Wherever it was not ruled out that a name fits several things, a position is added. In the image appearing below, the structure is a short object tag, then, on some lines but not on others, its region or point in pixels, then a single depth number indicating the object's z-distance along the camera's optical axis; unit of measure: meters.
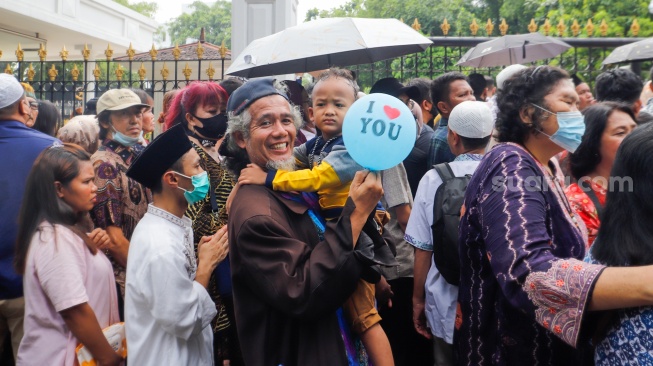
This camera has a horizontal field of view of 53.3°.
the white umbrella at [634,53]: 6.91
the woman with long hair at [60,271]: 3.33
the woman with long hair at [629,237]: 1.97
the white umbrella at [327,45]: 4.65
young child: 2.69
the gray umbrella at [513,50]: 7.45
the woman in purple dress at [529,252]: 1.96
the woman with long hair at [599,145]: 3.49
